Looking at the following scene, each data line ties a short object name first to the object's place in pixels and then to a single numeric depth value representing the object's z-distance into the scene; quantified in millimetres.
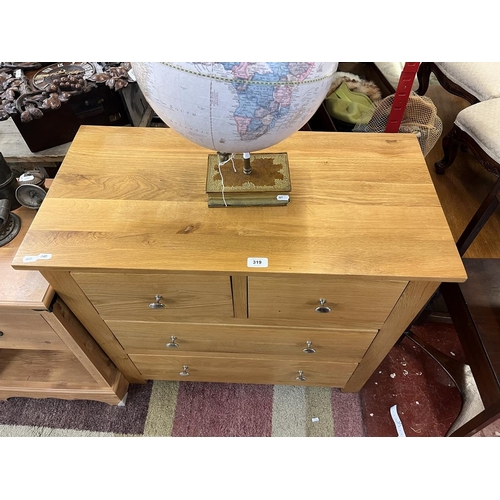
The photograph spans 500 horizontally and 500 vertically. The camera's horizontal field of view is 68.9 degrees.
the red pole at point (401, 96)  977
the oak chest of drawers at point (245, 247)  751
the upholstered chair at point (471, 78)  1625
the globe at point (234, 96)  537
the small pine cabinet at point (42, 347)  892
